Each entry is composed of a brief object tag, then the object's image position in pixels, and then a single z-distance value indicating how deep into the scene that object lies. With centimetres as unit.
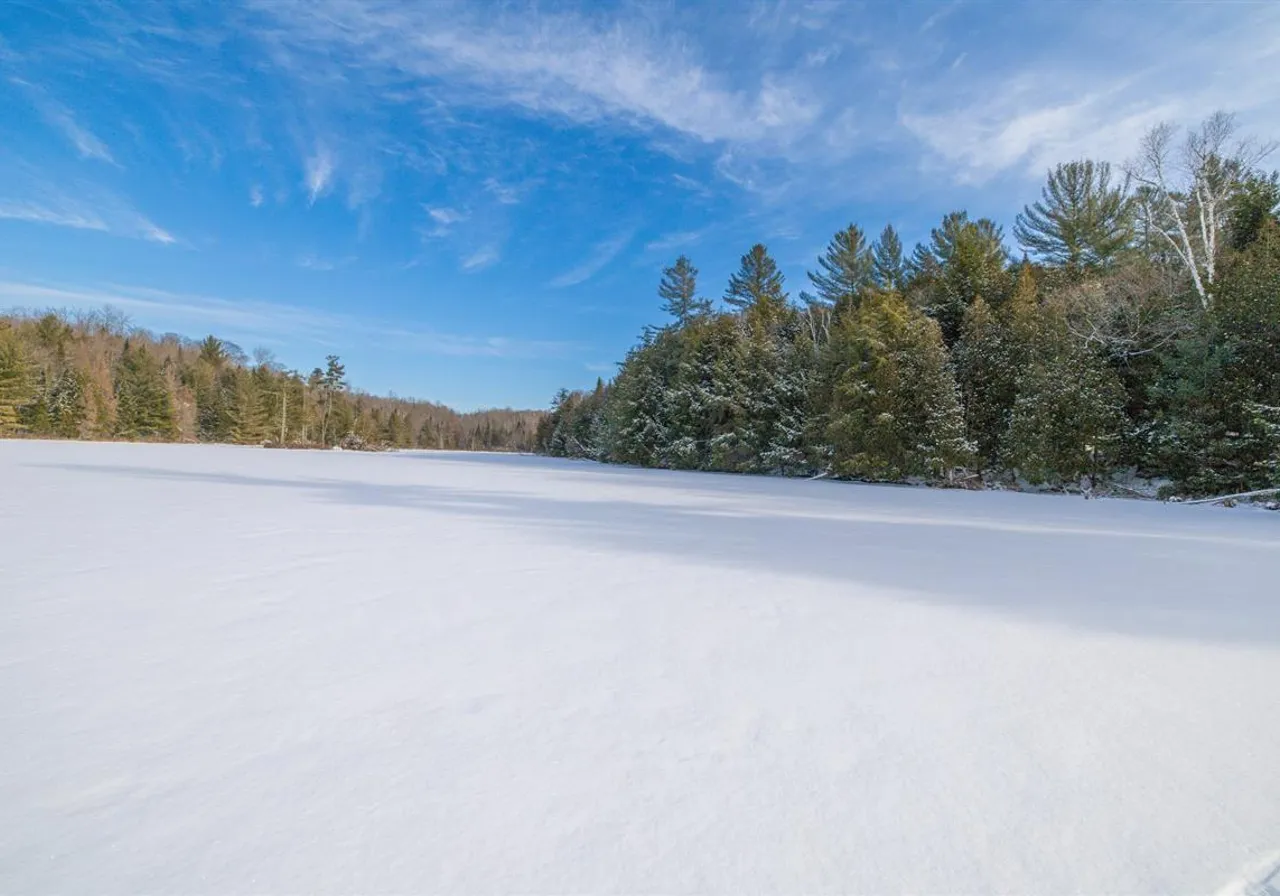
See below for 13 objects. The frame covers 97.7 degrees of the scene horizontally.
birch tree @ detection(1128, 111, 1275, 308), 1347
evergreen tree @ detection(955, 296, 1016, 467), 1619
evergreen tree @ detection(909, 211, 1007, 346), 1816
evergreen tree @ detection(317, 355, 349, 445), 5516
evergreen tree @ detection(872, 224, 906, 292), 2627
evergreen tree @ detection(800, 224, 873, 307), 2608
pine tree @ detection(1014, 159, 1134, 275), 1950
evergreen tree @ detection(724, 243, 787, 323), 2972
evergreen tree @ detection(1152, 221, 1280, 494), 1120
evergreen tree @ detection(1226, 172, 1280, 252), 1520
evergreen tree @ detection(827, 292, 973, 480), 1584
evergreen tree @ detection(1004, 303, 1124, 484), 1361
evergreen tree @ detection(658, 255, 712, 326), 3294
